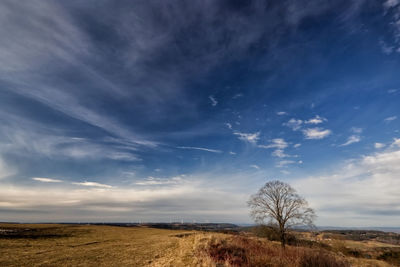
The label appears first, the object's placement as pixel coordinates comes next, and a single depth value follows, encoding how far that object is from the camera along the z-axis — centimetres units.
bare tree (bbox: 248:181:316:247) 3559
